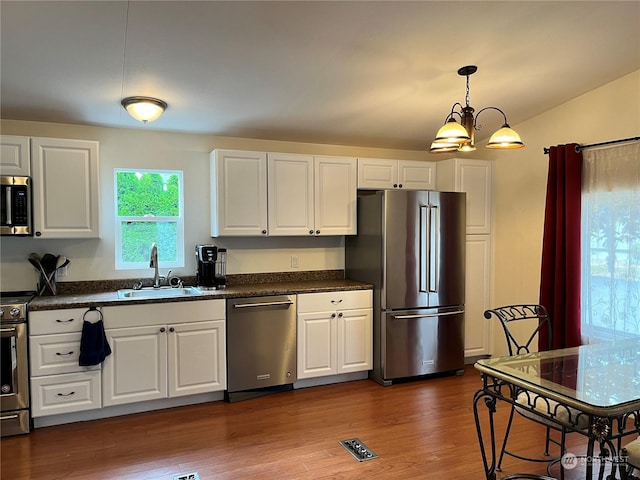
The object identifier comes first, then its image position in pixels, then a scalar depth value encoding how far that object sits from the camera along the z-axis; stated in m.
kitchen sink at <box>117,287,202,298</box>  3.50
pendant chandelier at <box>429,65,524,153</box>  2.41
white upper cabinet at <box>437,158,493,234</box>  4.41
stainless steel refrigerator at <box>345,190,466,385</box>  3.98
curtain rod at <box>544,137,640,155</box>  3.31
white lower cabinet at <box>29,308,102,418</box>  3.08
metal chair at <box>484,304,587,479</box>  2.16
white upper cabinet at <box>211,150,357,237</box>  3.84
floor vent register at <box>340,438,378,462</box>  2.78
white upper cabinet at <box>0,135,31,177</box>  3.15
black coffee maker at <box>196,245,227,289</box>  3.83
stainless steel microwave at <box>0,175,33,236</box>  3.13
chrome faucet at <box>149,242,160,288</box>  3.73
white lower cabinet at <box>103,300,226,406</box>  3.27
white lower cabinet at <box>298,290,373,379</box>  3.87
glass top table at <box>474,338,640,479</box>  1.79
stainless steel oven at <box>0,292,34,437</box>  2.99
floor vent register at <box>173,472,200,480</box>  2.54
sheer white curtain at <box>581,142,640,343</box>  3.33
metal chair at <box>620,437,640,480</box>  1.98
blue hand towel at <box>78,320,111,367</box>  3.12
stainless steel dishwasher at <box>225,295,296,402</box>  3.61
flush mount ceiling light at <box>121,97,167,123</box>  3.18
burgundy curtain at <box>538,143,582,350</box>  3.65
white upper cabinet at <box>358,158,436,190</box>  4.32
